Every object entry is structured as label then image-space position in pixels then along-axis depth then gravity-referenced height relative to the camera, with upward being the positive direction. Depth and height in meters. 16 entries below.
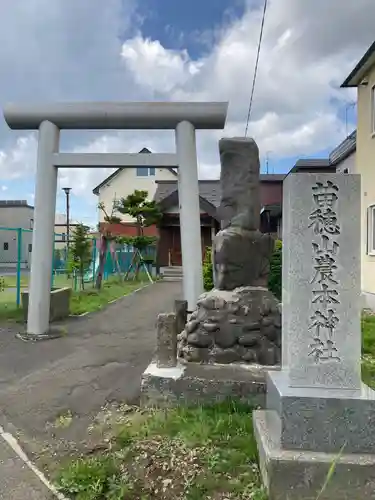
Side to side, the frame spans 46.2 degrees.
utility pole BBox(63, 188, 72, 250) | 23.75 +3.43
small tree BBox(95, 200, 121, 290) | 15.51 +0.31
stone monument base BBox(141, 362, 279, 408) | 4.13 -1.23
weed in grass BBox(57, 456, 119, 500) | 2.91 -1.52
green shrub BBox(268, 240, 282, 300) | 11.27 -0.46
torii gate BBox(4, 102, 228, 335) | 7.43 +1.74
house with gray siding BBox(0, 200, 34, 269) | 42.34 +4.16
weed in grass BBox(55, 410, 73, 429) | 4.04 -1.54
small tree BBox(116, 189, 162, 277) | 21.25 +2.17
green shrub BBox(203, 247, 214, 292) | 12.25 -0.45
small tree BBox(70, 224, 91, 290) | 14.17 +0.33
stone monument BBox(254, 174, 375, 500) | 2.75 -0.38
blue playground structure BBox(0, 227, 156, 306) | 13.36 -0.32
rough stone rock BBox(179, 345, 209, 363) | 4.68 -1.03
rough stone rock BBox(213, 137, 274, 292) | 5.15 +0.57
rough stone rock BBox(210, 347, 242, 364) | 4.68 -1.05
